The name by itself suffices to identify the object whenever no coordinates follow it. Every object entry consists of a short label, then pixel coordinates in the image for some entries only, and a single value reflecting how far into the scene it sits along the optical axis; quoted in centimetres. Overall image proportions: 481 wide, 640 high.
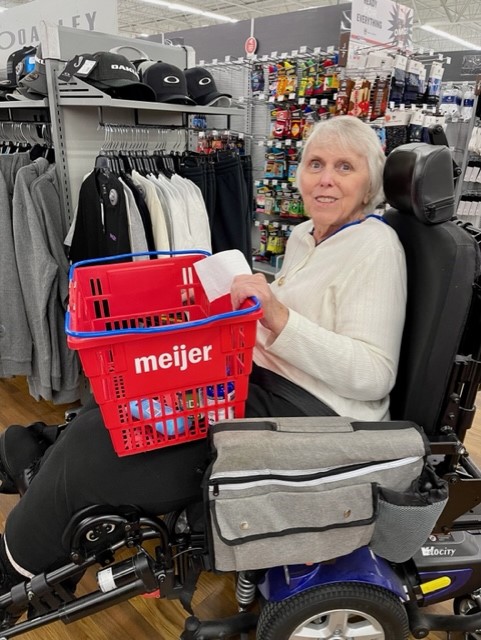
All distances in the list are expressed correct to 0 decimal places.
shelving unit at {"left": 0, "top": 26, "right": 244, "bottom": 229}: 203
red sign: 485
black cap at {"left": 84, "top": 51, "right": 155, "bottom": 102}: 200
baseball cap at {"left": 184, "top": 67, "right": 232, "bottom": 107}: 253
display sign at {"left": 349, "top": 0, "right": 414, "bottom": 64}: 385
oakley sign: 310
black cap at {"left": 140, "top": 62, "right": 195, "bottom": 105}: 221
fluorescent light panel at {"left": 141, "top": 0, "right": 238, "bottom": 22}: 1216
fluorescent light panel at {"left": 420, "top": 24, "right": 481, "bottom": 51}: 1419
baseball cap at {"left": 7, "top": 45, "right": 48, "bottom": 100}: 218
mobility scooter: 110
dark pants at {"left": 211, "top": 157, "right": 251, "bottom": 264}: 254
